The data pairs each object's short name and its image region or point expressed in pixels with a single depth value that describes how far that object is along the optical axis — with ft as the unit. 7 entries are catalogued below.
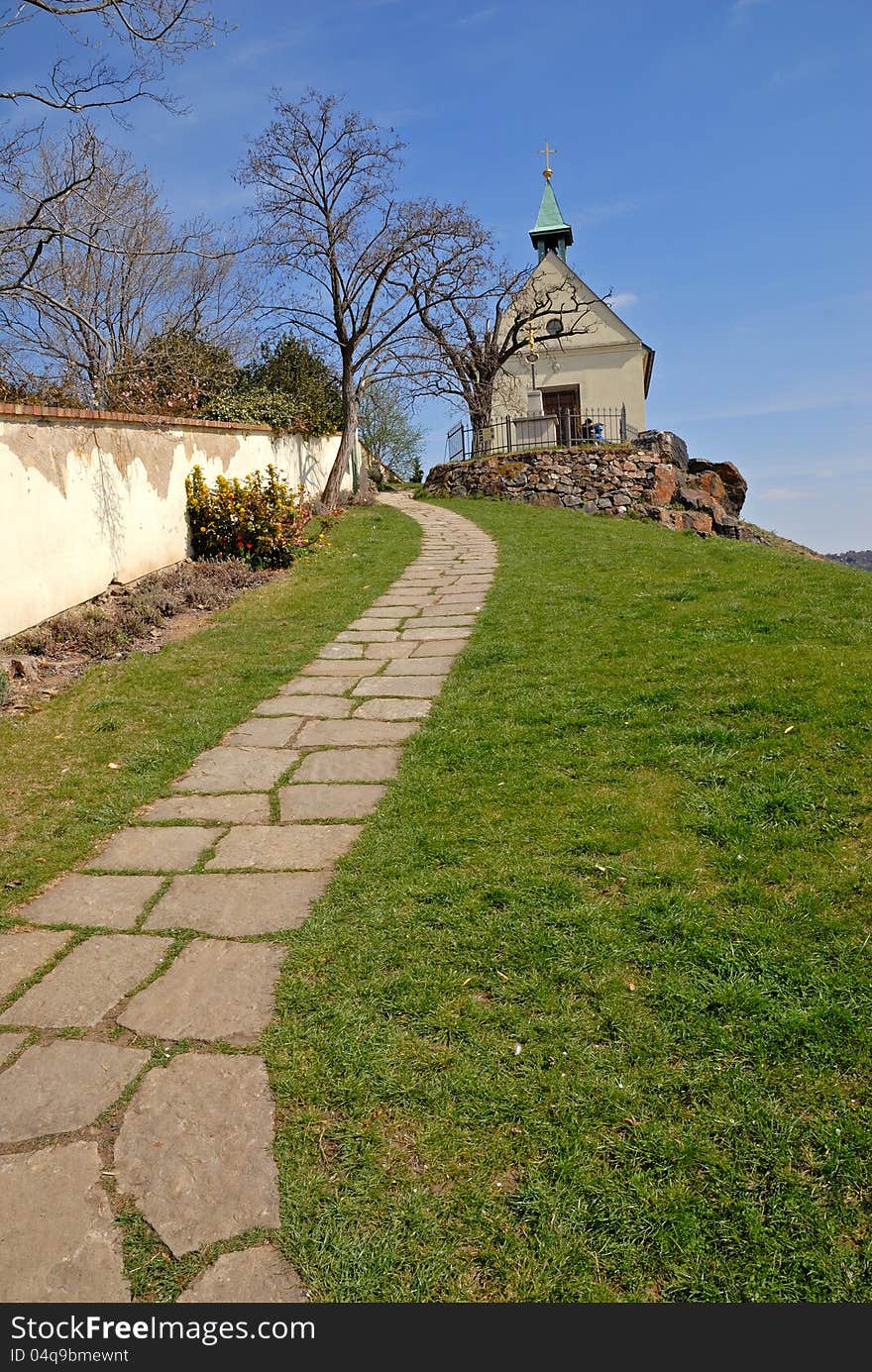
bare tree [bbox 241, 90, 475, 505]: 54.29
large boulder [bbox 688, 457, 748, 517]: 70.38
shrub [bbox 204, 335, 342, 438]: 46.16
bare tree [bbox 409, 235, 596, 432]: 60.23
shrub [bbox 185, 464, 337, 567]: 32.60
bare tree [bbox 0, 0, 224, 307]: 25.45
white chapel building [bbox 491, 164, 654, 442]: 101.76
